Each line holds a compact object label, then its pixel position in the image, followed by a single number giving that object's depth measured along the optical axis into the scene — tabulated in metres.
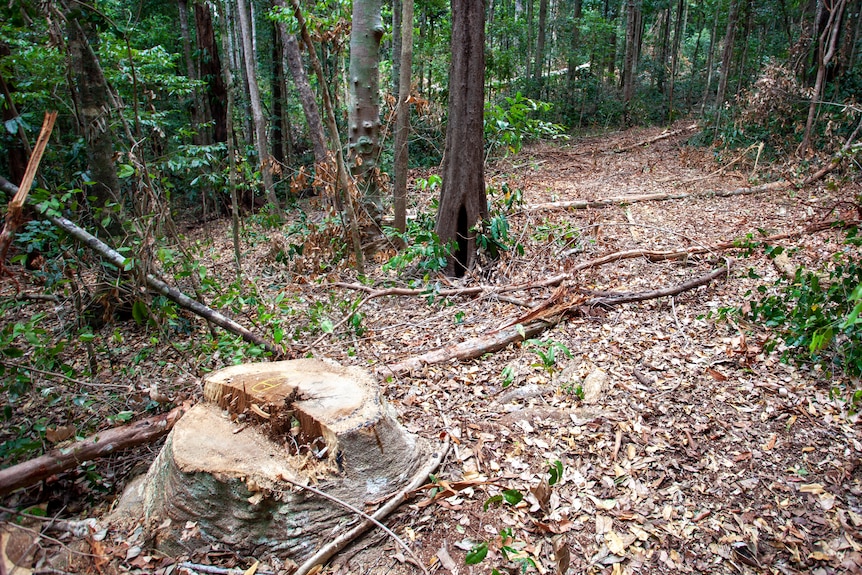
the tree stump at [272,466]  2.36
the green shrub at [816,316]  3.28
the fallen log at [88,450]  2.56
